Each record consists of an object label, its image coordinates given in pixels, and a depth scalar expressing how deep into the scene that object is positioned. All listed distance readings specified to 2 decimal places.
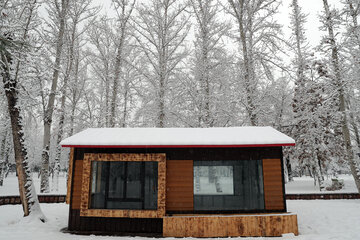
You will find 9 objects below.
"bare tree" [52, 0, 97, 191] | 15.56
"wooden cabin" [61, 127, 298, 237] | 6.98
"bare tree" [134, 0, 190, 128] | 15.62
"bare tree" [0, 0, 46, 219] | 8.07
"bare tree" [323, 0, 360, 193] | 11.91
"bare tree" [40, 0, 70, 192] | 12.66
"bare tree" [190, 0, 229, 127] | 15.85
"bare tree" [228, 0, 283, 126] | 14.17
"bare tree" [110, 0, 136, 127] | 16.06
